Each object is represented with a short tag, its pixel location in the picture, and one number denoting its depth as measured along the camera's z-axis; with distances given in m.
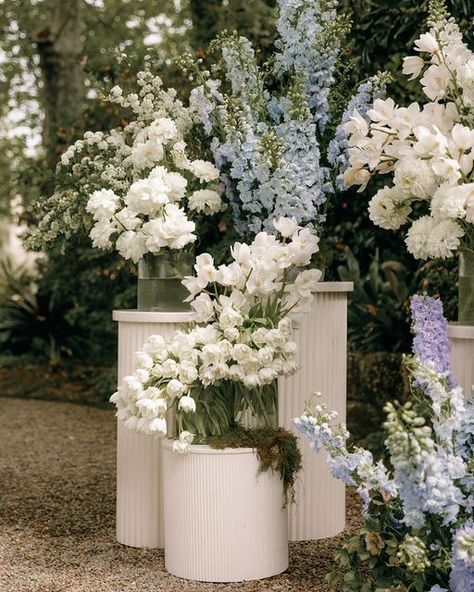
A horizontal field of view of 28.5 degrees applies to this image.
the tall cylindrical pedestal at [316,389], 3.82
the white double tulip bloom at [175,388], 3.20
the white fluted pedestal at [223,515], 3.27
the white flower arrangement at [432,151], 2.85
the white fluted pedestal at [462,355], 3.19
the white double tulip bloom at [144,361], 3.27
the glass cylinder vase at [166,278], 3.69
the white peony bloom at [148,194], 3.41
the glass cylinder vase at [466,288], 3.22
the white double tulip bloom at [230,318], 3.23
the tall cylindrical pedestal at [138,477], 3.74
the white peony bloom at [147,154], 3.58
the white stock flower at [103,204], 3.49
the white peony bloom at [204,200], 3.62
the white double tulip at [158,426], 3.16
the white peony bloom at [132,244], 3.52
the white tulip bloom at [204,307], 3.33
